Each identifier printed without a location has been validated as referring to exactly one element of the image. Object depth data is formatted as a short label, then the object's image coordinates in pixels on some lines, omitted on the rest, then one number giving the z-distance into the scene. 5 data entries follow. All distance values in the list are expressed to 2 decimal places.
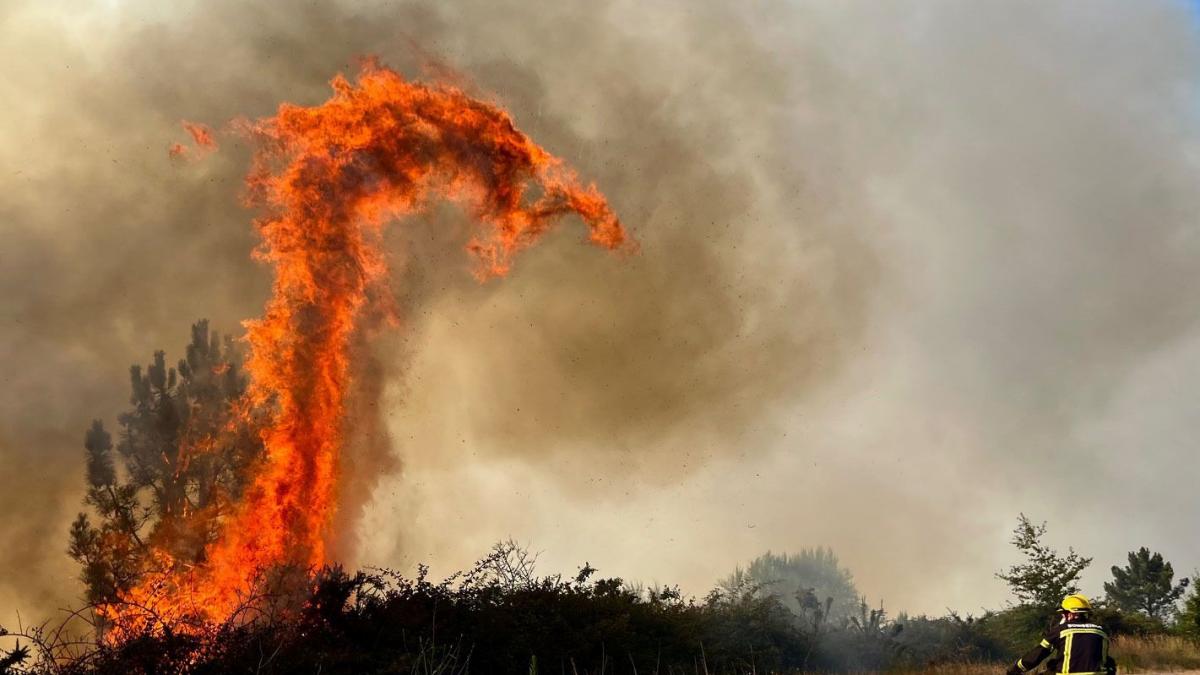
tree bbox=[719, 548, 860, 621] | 82.94
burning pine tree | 30.84
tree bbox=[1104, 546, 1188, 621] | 58.56
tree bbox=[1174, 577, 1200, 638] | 27.58
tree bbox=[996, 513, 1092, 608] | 32.44
